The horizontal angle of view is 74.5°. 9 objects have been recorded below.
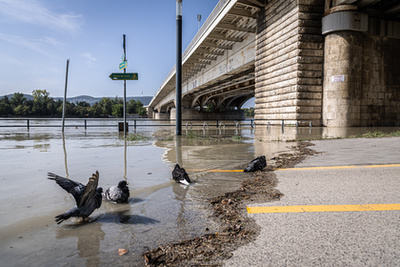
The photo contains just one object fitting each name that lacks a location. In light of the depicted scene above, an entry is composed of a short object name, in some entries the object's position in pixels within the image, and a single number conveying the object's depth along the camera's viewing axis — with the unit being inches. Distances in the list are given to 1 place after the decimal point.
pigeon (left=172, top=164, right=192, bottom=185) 142.0
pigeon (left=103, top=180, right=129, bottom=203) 111.7
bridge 597.9
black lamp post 425.0
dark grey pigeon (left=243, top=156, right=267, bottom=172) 169.9
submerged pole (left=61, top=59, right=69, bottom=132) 520.7
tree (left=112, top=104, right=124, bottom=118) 4919.8
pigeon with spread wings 86.8
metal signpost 393.1
